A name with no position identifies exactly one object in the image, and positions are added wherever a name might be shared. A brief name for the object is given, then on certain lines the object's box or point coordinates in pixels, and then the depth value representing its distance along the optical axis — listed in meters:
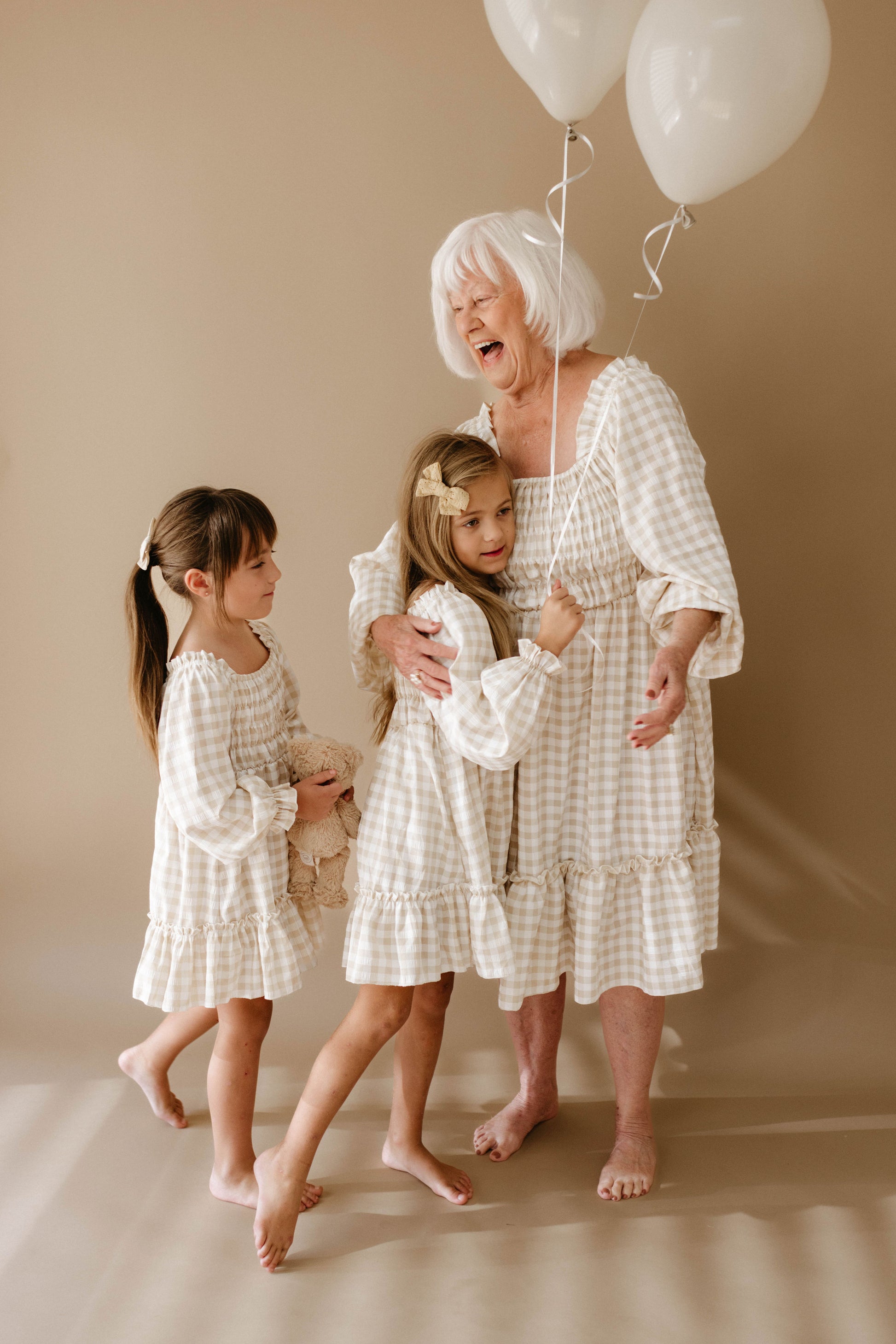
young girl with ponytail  1.76
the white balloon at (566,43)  1.60
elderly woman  1.78
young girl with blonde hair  1.78
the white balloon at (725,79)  1.53
